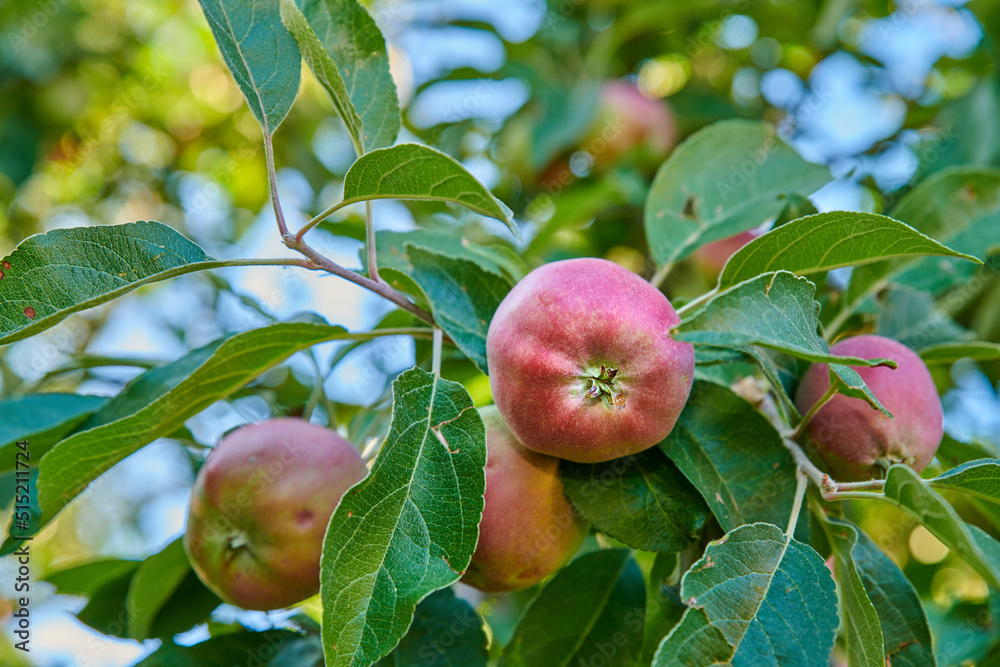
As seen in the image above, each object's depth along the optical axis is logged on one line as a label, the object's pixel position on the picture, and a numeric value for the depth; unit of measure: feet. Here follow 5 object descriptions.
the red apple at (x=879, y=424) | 1.80
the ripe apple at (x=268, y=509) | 1.85
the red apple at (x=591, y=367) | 1.68
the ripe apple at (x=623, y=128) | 3.11
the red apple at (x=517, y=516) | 1.79
